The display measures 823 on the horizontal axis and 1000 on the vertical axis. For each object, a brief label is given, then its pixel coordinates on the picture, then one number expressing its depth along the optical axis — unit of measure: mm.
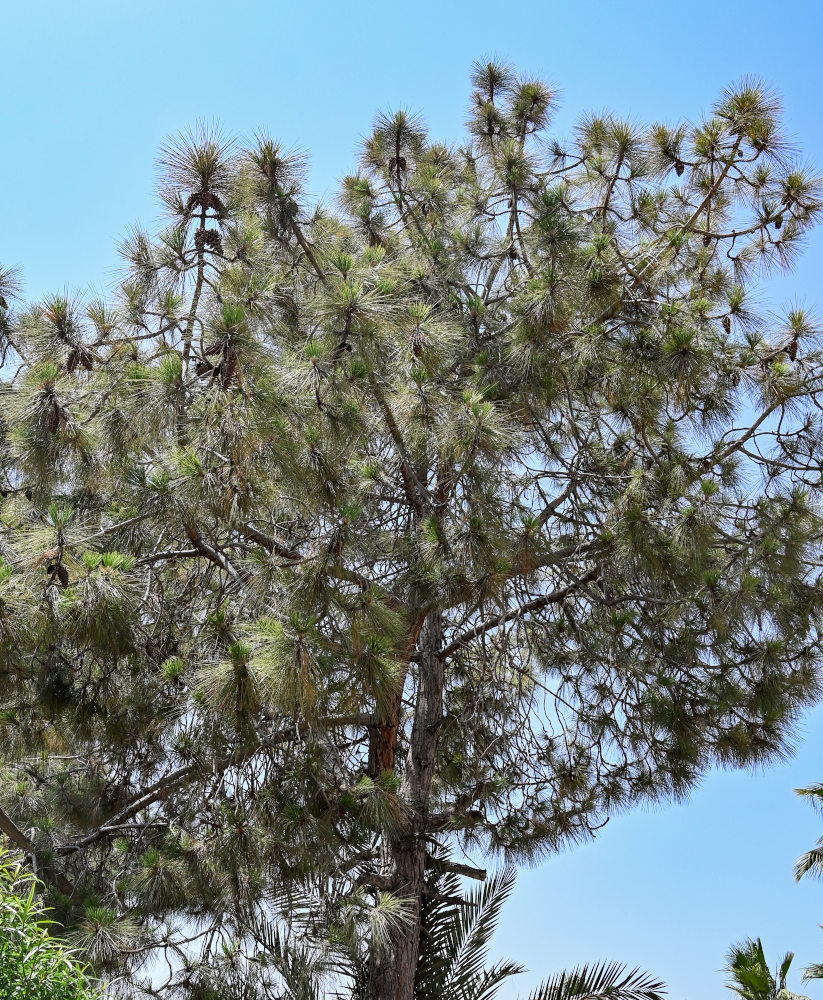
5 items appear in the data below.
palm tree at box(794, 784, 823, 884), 8970
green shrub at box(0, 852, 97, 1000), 2365
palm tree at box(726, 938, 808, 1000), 6965
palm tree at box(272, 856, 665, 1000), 5016
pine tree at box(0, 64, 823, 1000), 3893
